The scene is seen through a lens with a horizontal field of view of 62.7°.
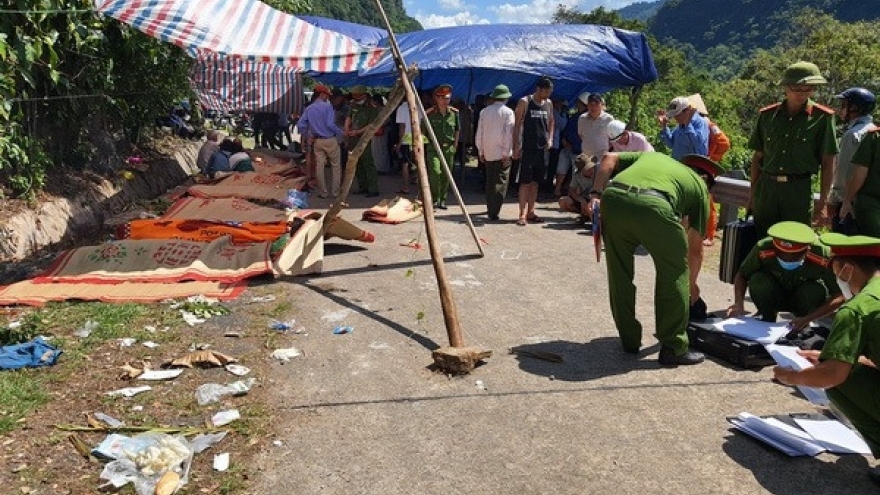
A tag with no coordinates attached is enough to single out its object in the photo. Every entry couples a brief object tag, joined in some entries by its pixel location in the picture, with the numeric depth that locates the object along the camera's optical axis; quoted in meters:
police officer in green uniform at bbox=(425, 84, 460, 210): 10.68
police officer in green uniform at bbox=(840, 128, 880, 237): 5.68
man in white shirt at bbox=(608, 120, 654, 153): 8.47
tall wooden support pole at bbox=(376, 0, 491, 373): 4.83
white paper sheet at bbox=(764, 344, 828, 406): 3.71
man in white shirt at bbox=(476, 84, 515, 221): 9.90
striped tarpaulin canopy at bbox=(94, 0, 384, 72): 7.88
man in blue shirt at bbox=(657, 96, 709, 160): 8.01
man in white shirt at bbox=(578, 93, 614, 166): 9.77
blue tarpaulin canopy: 12.48
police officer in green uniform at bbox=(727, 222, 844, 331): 4.99
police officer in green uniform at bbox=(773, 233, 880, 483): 3.08
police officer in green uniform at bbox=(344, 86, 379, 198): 12.27
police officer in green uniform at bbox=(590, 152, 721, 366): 4.59
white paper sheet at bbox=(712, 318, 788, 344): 4.91
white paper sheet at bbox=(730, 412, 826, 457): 3.67
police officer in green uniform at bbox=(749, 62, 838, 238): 5.40
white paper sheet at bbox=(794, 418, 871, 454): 3.63
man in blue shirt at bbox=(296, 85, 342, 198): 11.62
